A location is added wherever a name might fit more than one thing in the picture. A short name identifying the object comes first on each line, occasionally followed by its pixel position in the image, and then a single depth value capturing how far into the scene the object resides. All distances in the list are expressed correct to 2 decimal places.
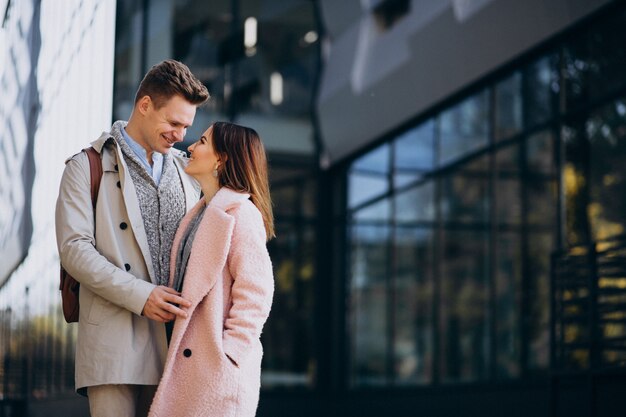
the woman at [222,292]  3.57
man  3.64
